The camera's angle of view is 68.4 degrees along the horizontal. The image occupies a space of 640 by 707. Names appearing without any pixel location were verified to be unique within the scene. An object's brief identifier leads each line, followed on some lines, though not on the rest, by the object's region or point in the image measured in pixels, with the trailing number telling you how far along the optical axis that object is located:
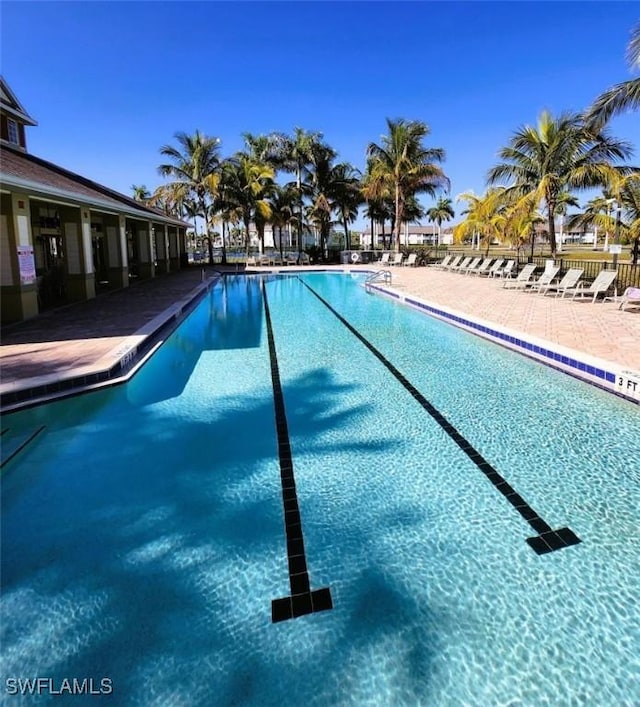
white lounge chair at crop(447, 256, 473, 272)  24.75
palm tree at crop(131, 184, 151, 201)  62.34
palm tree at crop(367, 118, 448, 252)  28.25
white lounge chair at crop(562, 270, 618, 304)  12.42
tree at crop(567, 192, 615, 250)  15.59
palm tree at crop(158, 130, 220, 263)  29.38
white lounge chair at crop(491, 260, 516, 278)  20.07
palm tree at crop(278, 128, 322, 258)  31.30
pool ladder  20.43
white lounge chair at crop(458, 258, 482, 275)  23.69
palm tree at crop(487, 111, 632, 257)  15.11
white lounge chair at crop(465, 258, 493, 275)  22.75
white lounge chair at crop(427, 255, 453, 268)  26.91
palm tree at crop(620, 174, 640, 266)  15.13
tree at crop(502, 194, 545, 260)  17.10
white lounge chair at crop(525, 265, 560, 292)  15.07
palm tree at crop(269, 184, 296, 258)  31.31
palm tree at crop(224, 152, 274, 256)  29.53
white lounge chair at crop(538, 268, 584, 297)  13.82
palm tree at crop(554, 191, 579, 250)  31.57
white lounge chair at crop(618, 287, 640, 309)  10.76
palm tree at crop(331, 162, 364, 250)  32.38
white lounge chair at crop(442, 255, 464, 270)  25.93
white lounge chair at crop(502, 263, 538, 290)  16.38
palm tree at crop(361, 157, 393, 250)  29.08
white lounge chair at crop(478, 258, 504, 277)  21.80
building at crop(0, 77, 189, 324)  10.39
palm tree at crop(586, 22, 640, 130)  10.56
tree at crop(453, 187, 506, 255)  23.98
